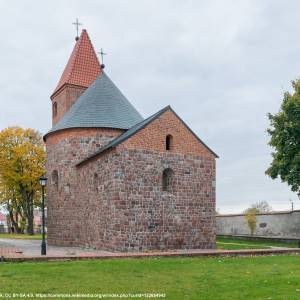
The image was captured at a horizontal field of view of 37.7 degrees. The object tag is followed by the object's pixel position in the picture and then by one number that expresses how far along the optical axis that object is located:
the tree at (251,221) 35.97
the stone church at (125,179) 20.92
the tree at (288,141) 29.25
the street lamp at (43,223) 18.30
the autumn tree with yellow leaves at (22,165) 45.69
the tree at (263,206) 71.38
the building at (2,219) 92.03
